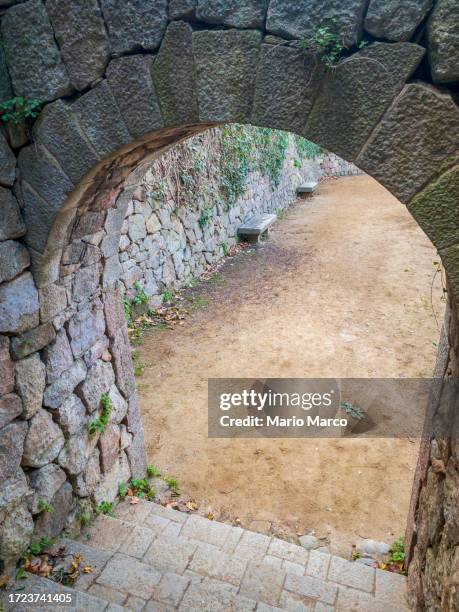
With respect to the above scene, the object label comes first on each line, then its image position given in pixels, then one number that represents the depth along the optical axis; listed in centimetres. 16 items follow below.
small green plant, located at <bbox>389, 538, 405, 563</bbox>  283
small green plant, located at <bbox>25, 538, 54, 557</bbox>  234
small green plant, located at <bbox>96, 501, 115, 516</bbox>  288
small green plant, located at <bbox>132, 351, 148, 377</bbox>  506
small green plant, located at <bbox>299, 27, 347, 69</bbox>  140
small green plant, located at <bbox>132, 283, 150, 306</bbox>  597
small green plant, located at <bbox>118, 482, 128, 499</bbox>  312
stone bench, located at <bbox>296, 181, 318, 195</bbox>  1426
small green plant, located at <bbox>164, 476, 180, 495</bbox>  345
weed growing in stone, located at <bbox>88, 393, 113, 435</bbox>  275
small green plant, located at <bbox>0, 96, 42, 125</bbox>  178
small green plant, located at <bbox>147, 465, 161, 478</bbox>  354
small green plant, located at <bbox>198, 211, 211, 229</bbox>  773
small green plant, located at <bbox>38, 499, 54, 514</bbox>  235
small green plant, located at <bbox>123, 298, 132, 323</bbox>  573
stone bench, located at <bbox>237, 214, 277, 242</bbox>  922
